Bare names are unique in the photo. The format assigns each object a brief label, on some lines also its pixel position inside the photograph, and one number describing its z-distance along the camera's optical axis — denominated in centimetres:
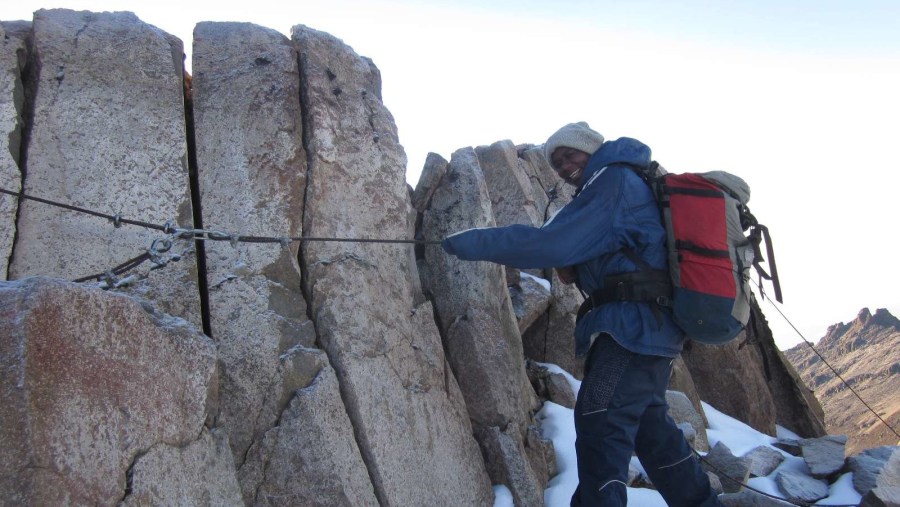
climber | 489
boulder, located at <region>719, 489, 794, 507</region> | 624
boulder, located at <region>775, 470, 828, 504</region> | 714
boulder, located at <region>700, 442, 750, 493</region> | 699
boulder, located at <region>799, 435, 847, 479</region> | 765
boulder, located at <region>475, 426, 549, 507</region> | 634
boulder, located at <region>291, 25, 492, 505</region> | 566
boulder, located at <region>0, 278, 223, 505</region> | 351
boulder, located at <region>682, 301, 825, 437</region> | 1055
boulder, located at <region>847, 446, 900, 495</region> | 704
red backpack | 484
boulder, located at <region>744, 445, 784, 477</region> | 783
